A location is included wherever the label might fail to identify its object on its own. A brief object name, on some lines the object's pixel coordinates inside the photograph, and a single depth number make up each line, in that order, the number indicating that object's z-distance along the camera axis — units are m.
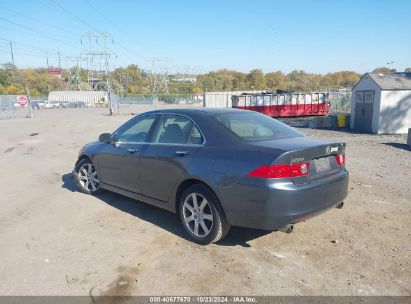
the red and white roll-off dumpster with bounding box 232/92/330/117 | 29.28
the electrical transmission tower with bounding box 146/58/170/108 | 98.44
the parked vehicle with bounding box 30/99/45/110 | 61.45
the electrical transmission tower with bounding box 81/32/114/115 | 92.19
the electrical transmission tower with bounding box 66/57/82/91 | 108.19
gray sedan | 3.50
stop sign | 31.21
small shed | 17.11
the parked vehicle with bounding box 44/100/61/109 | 63.10
